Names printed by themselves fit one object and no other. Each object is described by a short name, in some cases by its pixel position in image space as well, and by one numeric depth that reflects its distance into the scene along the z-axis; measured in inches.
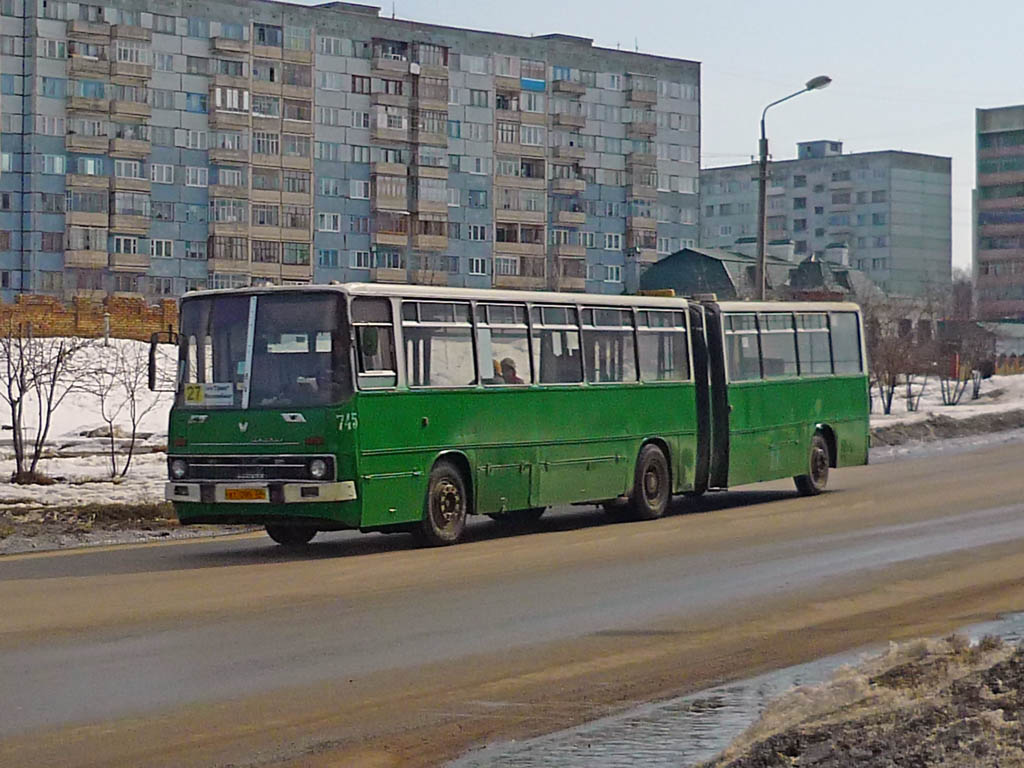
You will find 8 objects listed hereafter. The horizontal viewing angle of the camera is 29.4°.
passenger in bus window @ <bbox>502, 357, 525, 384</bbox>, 779.4
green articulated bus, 686.5
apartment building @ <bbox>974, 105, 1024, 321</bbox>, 7436.0
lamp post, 1414.9
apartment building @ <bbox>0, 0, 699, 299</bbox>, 3924.7
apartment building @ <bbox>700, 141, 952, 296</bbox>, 7549.2
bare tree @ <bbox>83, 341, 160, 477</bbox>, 1651.9
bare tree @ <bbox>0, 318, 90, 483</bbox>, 1076.5
